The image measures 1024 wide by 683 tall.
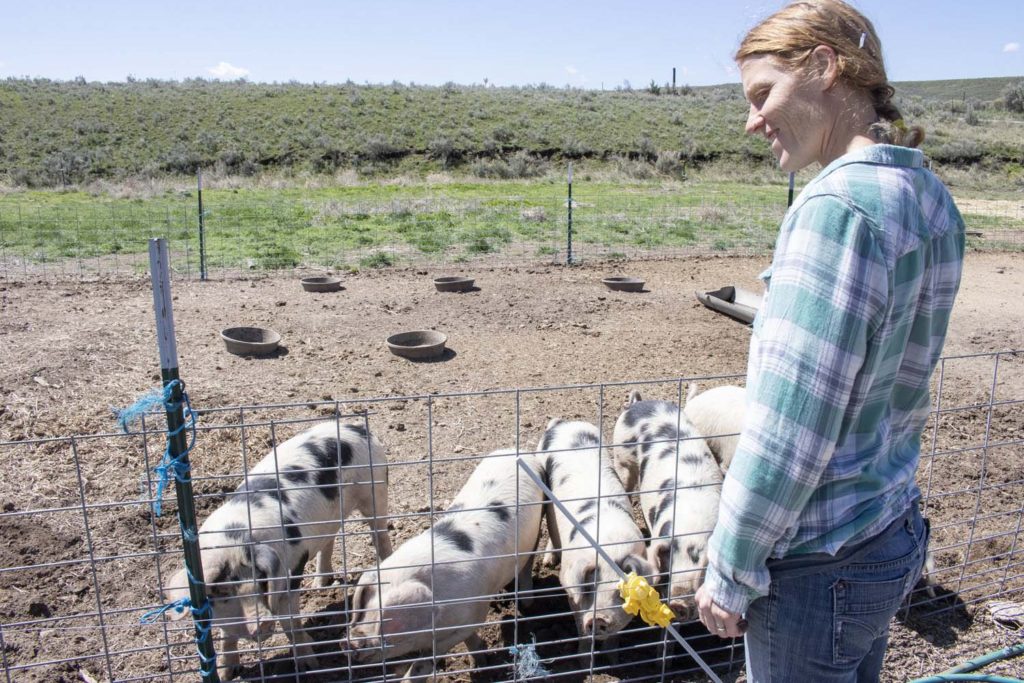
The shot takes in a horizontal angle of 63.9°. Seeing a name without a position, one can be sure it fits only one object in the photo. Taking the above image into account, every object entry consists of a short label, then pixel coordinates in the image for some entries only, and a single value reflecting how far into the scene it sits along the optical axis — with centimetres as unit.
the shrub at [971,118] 4616
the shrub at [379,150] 3729
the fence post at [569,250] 1429
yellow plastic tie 234
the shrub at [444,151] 3725
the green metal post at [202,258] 1262
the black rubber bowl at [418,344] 861
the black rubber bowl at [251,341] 869
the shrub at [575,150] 3803
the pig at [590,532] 404
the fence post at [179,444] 267
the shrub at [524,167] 3444
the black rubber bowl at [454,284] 1173
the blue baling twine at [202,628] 303
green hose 331
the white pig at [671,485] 417
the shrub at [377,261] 1419
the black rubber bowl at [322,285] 1177
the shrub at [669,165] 3594
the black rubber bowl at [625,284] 1188
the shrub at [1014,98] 5306
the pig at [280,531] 386
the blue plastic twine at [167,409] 276
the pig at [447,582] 371
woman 158
